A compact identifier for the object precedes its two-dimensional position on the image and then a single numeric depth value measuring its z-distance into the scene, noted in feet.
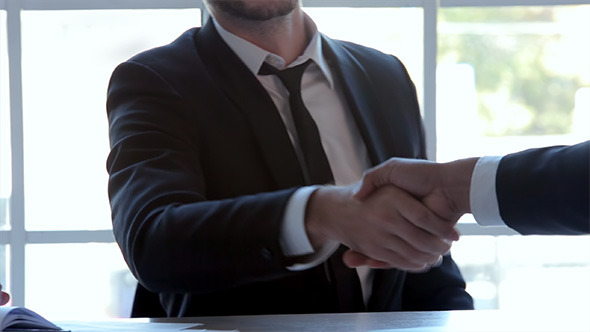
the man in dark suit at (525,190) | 5.61
